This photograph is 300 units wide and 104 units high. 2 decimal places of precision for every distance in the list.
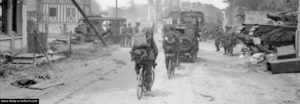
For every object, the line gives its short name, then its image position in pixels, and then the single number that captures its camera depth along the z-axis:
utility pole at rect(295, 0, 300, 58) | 16.05
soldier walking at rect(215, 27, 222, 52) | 23.96
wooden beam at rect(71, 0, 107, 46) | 23.29
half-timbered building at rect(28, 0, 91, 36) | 45.03
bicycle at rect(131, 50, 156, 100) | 8.39
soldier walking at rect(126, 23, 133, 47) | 26.30
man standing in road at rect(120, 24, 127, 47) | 26.39
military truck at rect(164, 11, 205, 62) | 17.17
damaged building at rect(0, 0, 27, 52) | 15.21
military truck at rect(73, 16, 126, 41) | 30.02
